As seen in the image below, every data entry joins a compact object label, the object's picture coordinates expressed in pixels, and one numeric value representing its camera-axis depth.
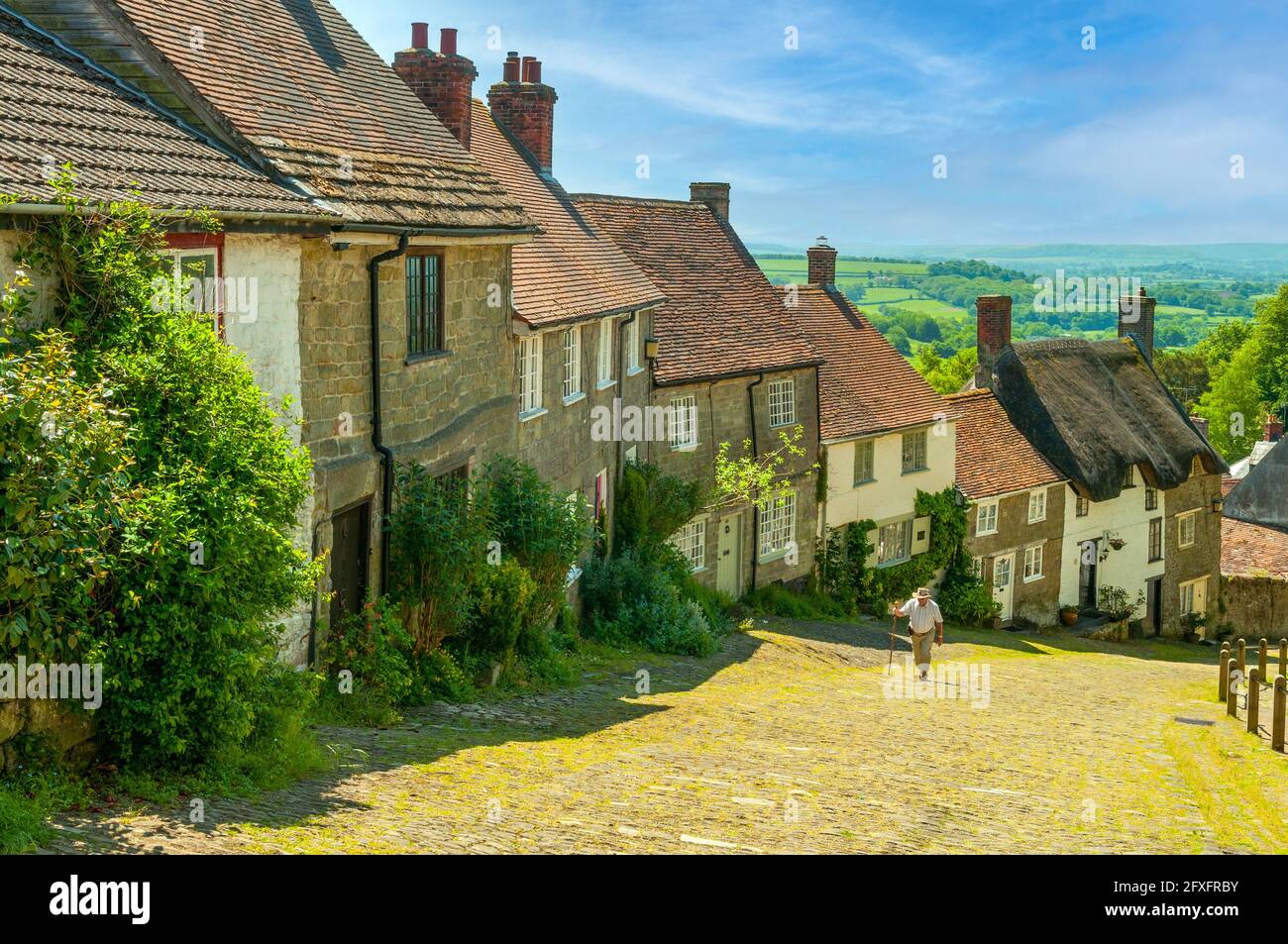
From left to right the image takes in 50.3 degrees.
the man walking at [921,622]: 22.06
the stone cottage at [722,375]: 28.53
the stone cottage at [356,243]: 12.98
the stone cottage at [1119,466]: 40.19
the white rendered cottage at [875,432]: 33.34
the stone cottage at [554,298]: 20.12
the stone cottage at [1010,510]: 37.09
